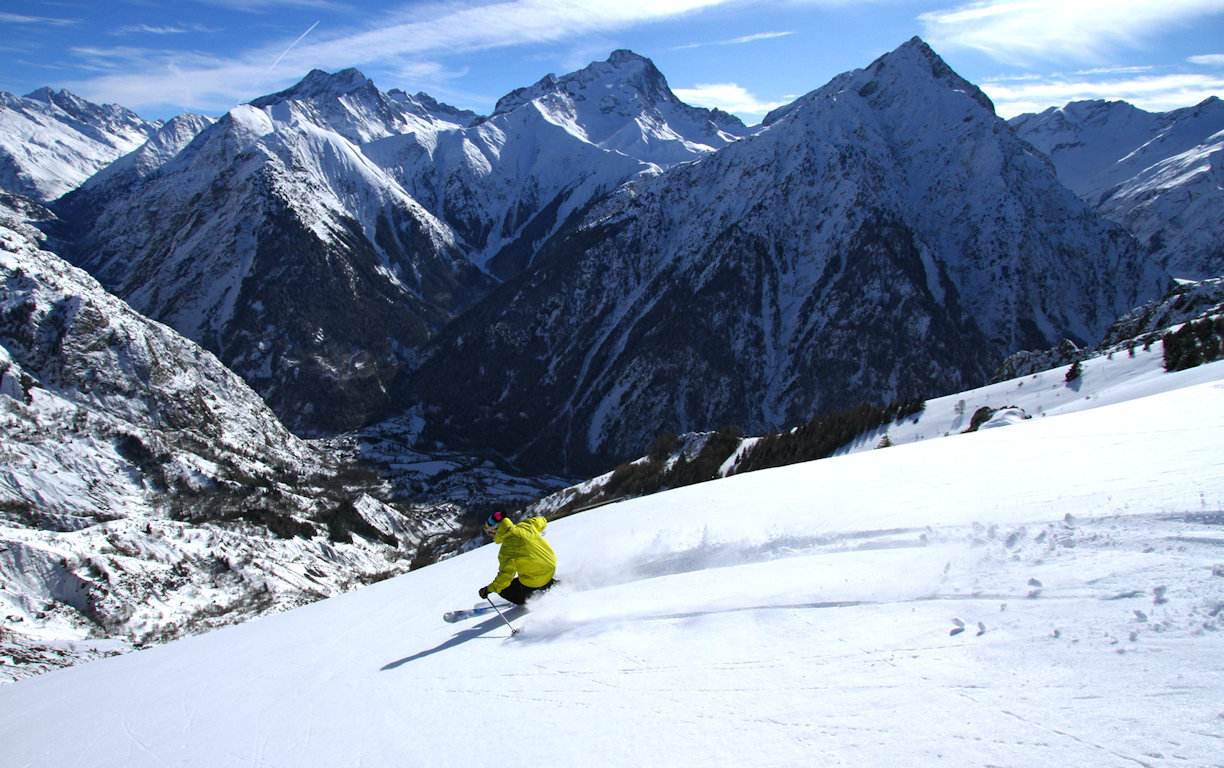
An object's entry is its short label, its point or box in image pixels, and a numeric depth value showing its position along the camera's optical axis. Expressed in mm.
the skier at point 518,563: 9820
